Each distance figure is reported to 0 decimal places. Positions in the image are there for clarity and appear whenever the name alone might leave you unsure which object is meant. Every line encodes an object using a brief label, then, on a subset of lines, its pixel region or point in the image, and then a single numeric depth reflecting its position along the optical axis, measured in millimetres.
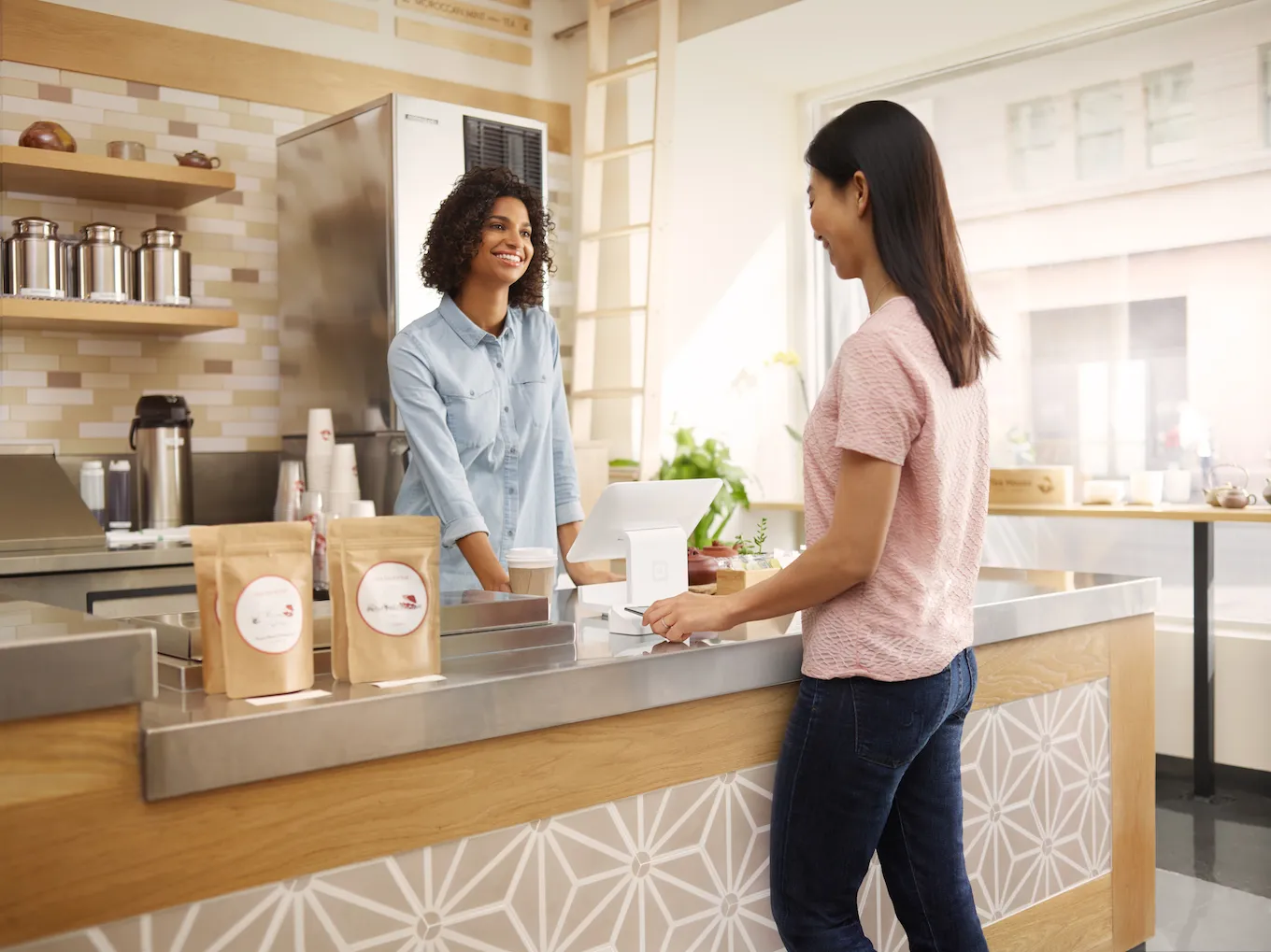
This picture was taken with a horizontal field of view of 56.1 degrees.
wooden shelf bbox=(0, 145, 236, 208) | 3178
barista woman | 2252
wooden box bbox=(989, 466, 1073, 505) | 3984
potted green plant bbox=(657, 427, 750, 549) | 4414
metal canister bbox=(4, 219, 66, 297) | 3154
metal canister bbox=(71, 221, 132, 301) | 3256
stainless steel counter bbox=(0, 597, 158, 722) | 1050
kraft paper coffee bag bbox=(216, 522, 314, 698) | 1263
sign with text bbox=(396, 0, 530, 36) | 4320
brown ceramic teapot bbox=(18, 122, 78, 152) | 3211
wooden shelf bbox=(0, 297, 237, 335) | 3123
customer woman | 1441
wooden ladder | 4180
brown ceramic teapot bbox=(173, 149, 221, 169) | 3441
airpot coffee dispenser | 3445
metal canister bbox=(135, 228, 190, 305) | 3377
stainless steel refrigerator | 3496
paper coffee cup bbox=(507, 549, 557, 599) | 1841
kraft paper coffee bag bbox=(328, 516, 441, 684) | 1340
